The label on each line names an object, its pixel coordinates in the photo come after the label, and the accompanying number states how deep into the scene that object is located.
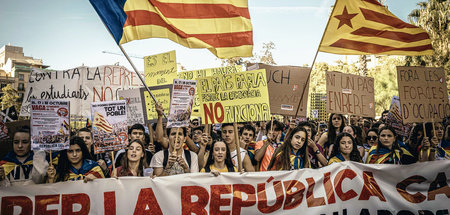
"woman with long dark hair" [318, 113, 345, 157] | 6.43
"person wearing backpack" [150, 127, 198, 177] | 4.12
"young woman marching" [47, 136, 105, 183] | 3.99
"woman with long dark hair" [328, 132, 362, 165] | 4.82
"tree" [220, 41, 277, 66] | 27.55
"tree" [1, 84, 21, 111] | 40.69
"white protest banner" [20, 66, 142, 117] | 7.66
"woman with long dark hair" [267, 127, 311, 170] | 4.55
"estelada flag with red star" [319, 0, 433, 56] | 4.98
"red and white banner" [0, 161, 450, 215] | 3.57
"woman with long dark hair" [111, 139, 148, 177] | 4.20
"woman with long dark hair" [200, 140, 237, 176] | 4.41
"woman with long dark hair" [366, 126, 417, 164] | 4.94
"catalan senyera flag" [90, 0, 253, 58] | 4.58
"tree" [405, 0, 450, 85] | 22.06
